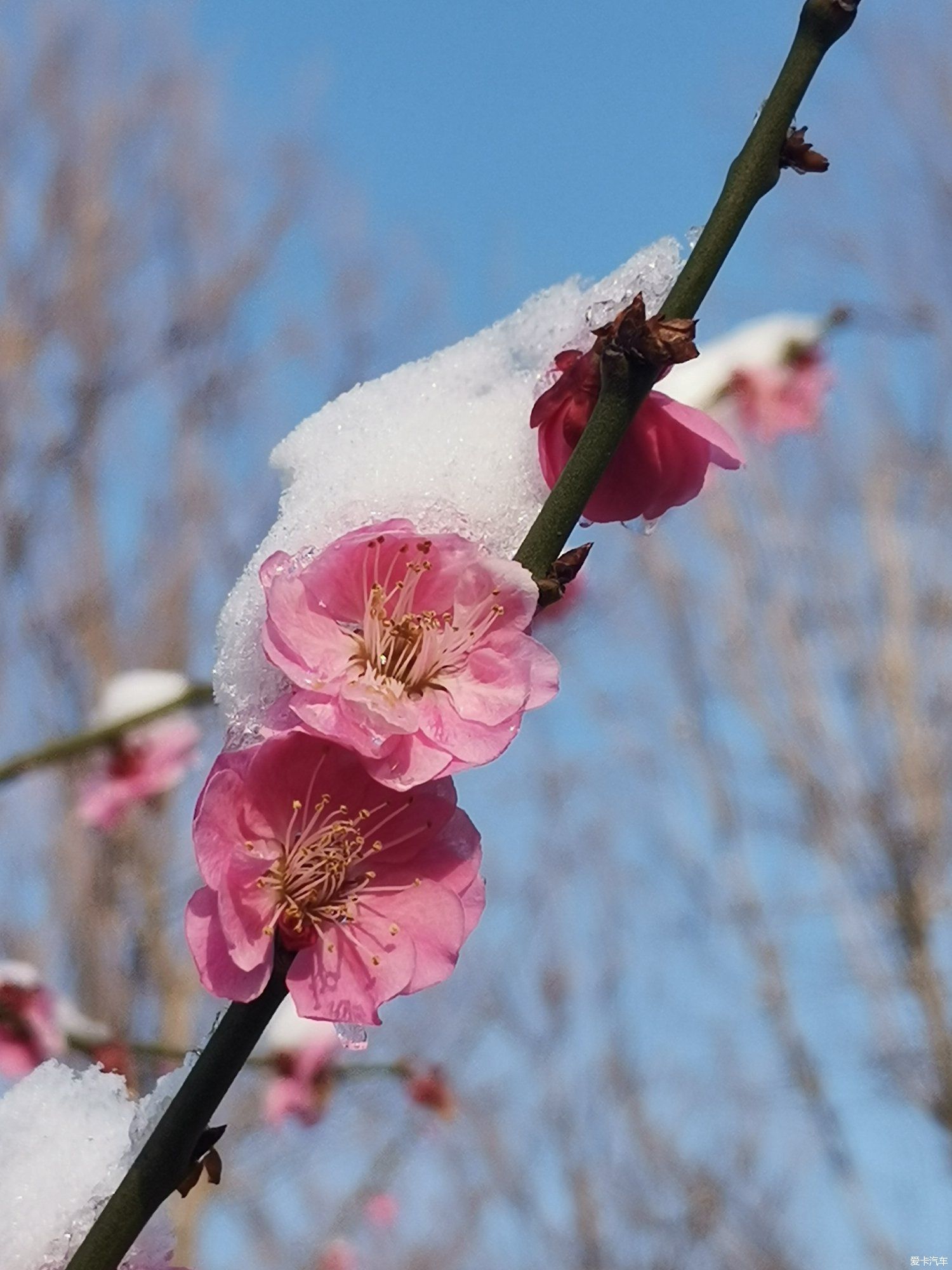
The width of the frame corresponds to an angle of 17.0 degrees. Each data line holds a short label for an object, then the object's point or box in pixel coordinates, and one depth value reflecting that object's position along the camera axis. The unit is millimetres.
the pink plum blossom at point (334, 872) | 273
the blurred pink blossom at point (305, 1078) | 1614
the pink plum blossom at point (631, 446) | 288
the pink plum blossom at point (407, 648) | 272
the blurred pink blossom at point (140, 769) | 1645
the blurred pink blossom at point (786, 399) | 1554
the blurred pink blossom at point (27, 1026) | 1340
